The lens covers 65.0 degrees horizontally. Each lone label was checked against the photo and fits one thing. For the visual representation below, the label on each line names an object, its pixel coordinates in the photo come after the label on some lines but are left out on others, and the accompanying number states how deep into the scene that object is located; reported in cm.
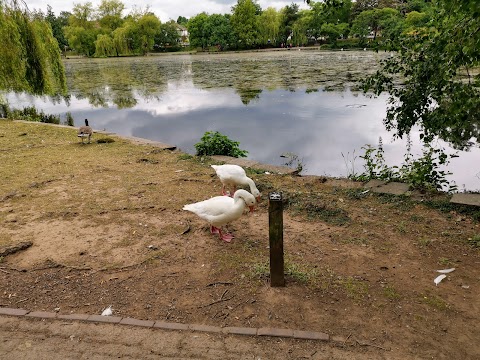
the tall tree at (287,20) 7219
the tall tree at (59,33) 7050
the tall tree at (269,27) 7075
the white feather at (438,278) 380
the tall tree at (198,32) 7656
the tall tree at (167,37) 7600
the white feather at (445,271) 397
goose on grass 999
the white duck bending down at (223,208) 448
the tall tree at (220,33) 7275
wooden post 343
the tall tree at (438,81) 448
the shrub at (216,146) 920
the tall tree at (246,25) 7275
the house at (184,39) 9544
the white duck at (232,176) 573
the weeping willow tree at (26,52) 1150
